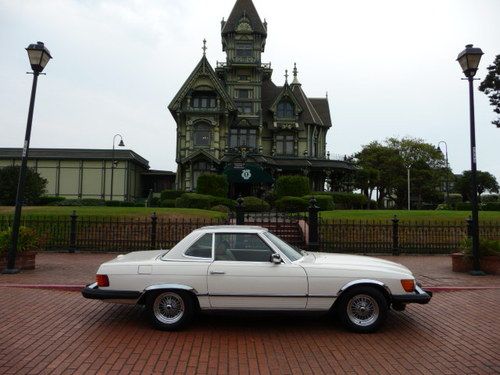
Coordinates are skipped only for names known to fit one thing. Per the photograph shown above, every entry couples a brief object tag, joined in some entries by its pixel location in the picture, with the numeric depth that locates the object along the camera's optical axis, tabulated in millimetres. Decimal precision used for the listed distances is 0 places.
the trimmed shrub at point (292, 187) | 32719
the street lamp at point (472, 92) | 11164
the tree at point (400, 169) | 49125
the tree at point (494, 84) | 36375
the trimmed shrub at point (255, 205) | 28273
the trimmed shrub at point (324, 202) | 29320
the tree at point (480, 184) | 67438
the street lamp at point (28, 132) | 10672
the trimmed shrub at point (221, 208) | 26828
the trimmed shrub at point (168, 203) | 32281
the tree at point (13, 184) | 29609
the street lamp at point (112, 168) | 40206
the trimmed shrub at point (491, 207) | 38438
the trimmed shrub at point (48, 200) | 36156
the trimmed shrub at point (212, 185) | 31391
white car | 6133
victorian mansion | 38438
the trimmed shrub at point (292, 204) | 29031
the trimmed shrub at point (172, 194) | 34750
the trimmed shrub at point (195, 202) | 27656
